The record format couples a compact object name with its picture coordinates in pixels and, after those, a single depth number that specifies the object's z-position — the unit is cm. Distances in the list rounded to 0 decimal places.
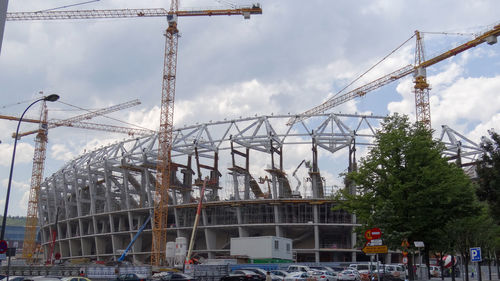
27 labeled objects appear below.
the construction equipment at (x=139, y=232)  8088
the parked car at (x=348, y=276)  4073
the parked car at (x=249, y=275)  3694
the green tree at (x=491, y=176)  2953
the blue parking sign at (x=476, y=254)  2680
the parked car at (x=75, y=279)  2648
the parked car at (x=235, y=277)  3712
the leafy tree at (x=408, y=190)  2948
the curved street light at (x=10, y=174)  2641
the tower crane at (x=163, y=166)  7844
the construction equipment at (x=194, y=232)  6212
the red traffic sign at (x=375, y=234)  2062
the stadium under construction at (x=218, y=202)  7681
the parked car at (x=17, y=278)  3149
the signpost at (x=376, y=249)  2047
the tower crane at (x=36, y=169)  10919
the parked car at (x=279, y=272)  4065
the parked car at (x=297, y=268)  4481
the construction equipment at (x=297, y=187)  7806
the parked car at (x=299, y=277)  3710
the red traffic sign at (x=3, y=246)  2353
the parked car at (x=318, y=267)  4894
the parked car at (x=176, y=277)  3431
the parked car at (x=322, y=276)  3766
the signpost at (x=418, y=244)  2754
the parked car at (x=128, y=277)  3461
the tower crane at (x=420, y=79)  9080
